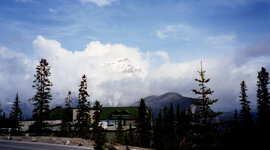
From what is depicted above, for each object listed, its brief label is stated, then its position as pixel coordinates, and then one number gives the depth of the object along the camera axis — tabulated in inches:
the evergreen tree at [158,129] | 2661.4
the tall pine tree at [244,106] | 1768.0
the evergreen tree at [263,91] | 1753.2
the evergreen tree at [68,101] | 1779.8
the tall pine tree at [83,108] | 1622.8
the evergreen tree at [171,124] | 2863.4
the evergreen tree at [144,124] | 2278.5
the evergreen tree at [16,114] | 2273.9
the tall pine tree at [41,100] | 1507.1
